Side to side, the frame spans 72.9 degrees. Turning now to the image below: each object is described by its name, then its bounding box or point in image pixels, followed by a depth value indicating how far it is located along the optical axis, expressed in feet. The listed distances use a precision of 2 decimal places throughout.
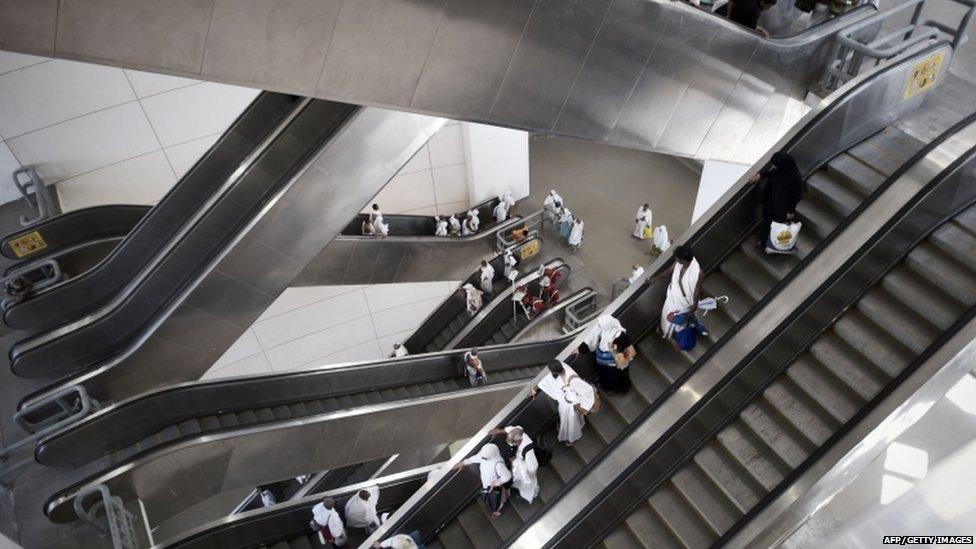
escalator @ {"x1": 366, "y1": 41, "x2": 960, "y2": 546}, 20.44
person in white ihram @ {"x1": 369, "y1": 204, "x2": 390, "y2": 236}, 44.78
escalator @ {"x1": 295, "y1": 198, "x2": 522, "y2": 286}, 42.63
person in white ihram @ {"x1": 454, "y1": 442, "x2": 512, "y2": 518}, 20.12
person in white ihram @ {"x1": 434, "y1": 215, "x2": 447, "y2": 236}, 49.42
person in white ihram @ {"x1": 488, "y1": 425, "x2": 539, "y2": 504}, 19.79
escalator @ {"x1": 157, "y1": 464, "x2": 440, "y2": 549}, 24.38
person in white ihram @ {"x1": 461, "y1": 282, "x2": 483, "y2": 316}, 47.19
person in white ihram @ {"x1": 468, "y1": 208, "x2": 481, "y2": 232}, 50.44
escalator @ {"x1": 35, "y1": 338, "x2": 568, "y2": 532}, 24.72
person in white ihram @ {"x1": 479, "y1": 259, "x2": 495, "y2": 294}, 47.88
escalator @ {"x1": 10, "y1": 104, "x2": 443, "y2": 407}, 27.35
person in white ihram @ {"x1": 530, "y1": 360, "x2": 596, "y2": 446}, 19.81
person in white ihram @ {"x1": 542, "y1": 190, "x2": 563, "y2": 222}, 52.49
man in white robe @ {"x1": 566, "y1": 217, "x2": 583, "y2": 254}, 51.13
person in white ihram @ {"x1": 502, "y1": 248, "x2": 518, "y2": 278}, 48.85
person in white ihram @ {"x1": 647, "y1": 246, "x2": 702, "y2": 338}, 19.65
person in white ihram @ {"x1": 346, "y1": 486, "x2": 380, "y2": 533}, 25.50
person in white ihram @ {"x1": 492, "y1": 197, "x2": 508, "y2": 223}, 51.88
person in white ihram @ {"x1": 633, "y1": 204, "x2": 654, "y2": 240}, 51.90
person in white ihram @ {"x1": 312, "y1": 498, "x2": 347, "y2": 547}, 24.94
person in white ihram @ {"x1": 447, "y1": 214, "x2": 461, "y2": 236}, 50.19
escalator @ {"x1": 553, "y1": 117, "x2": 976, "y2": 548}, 17.58
